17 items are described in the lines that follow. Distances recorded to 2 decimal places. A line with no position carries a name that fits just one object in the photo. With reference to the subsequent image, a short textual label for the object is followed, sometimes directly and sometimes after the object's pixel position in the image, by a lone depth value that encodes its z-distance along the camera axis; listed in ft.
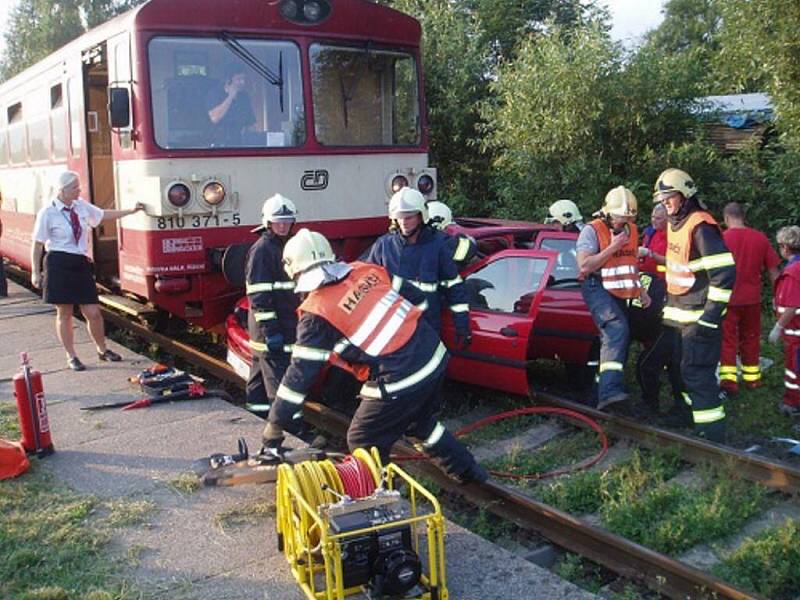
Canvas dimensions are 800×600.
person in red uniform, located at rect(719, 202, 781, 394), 23.43
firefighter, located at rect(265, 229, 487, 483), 13.87
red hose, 17.46
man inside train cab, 23.30
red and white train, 22.50
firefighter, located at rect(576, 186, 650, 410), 20.03
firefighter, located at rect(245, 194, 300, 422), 18.97
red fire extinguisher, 17.75
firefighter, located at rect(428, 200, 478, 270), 21.31
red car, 20.57
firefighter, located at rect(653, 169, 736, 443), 18.01
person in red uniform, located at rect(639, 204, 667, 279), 24.47
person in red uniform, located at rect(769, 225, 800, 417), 21.20
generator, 11.41
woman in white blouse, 24.16
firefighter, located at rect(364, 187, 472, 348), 19.85
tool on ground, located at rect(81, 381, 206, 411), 21.62
